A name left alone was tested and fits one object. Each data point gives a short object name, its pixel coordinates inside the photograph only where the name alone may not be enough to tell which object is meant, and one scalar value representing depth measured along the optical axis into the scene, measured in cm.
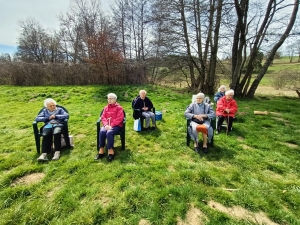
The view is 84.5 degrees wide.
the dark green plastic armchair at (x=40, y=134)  316
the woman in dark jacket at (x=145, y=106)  452
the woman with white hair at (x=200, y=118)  339
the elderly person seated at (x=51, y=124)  313
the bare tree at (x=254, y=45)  818
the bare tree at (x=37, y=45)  2005
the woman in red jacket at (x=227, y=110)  425
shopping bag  448
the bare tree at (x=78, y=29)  1864
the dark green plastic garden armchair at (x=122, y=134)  338
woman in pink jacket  314
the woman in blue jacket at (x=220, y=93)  531
